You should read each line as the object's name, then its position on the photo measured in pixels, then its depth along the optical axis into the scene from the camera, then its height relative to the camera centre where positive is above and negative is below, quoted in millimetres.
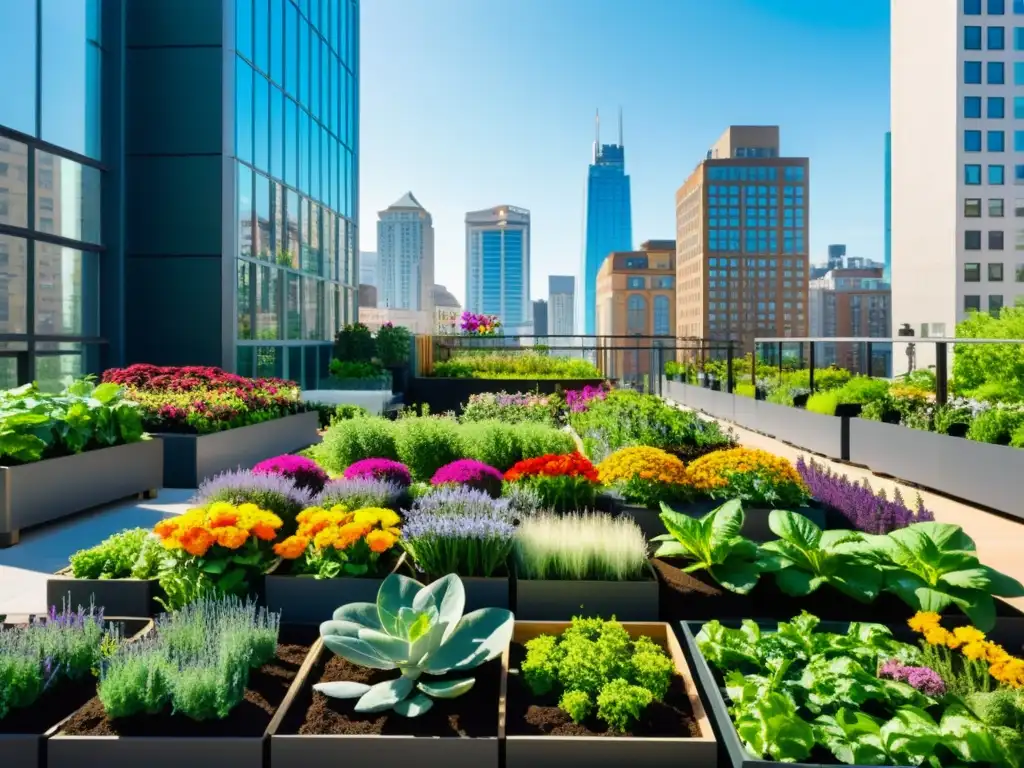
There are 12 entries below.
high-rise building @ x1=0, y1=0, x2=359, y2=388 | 11094 +2822
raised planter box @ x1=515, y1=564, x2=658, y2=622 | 3729 -995
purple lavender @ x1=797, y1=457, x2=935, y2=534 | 4746 -789
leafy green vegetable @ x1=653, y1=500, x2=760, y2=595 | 3811 -797
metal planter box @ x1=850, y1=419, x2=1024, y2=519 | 6766 -814
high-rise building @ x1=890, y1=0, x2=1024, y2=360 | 49625 +13047
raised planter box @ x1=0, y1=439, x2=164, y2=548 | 6000 -886
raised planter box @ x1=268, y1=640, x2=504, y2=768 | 2484 -1098
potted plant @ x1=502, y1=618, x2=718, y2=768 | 2480 -1064
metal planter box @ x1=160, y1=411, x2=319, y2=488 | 8273 -823
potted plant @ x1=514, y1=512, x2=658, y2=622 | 3746 -913
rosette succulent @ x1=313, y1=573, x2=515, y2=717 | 2723 -928
